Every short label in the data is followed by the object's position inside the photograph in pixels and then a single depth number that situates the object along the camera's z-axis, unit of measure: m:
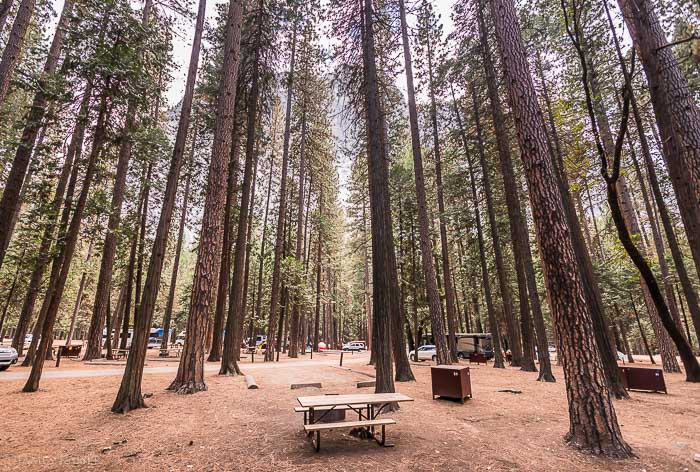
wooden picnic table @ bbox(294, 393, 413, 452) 4.13
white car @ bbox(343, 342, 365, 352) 39.53
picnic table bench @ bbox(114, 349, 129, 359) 18.34
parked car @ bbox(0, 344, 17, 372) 12.25
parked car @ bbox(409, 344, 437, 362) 26.22
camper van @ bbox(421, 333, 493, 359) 26.61
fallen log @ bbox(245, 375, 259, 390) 9.16
